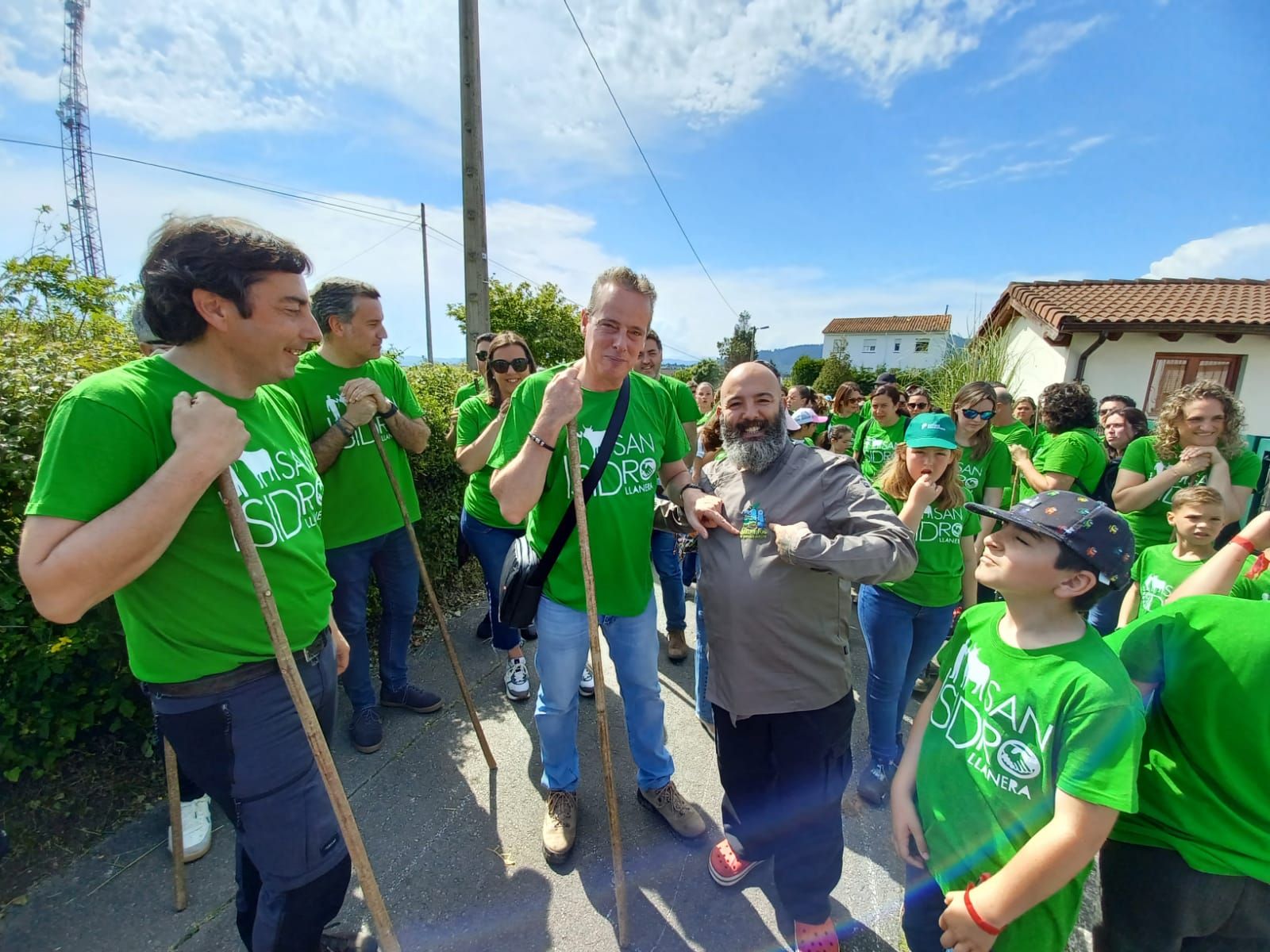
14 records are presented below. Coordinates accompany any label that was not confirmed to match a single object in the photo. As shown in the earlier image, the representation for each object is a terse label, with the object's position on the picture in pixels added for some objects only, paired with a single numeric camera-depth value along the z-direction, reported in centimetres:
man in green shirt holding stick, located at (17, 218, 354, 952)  119
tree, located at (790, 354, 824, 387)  3509
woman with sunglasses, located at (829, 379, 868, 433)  660
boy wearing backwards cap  126
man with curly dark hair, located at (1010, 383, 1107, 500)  368
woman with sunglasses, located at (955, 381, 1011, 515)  326
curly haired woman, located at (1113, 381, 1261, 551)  308
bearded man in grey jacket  191
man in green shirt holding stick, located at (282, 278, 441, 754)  280
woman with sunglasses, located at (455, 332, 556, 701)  353
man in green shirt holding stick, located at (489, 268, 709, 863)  207
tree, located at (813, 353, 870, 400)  2903
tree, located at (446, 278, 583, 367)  1541
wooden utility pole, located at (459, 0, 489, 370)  733
